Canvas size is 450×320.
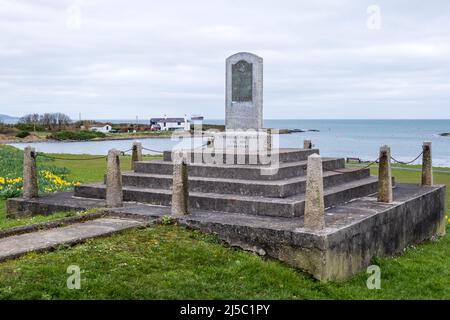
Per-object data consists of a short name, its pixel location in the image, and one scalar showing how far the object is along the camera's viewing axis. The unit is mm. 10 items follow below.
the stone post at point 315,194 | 7984
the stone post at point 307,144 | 14876
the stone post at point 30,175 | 11758
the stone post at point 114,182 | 10447
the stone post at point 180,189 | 9320
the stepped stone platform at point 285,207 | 8109
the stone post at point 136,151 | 14320
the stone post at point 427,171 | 13359
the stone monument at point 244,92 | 12773
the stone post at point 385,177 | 10758
